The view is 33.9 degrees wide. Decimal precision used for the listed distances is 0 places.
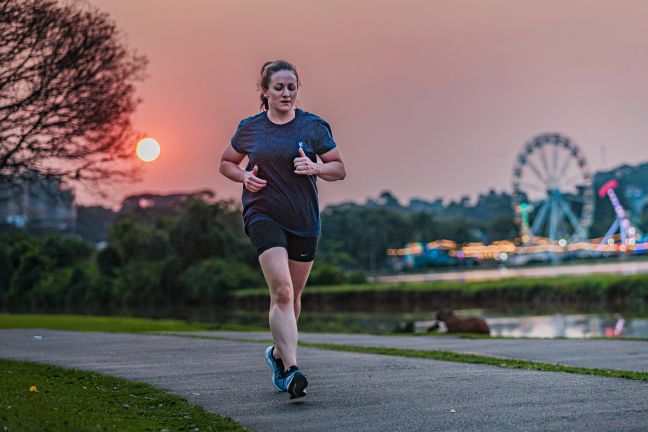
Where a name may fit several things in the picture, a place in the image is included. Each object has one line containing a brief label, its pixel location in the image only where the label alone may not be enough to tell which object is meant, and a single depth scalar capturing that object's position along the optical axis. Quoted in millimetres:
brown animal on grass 20766
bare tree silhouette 22891
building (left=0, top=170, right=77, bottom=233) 25281
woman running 7020
